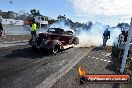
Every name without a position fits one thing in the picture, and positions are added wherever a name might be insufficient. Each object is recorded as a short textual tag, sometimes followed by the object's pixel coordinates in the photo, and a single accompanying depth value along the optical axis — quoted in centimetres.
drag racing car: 554
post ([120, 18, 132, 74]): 240
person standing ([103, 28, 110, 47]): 812
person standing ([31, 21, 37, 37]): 852
